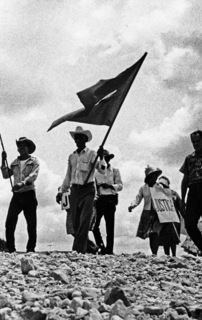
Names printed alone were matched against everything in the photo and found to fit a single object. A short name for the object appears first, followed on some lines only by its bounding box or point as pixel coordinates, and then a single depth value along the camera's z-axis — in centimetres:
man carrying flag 999
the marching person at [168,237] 1238
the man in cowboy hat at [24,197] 1109
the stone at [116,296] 560
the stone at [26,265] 742
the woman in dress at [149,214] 1217
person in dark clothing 981
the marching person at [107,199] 1284
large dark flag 1080
